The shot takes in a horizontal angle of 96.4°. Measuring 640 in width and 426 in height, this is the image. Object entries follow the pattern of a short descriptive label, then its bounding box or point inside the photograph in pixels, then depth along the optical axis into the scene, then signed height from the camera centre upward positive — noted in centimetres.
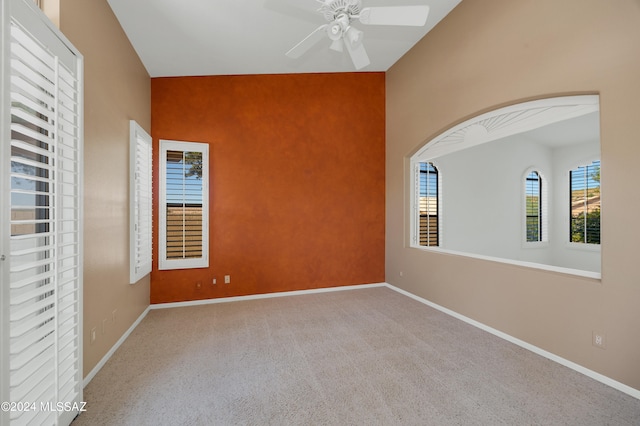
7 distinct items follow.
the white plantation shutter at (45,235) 136 -13
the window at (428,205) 555 +11
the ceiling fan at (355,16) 212 +151
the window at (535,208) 637 +6
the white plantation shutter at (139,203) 328 +10
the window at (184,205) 409 +9
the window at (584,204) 590 +14
